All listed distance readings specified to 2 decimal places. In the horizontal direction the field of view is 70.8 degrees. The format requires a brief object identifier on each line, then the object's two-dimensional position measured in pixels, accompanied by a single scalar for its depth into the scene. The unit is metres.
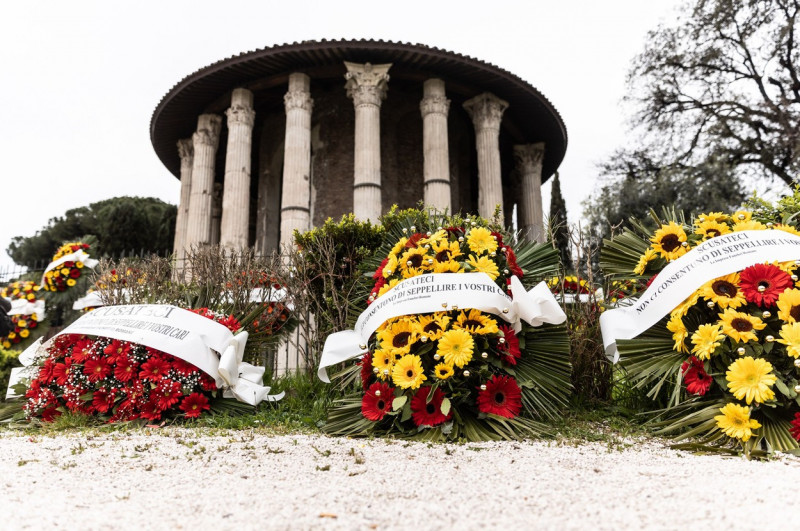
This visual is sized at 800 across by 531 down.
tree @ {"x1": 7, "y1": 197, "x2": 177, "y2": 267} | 26.66
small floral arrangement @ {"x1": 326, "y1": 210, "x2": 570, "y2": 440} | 3.43
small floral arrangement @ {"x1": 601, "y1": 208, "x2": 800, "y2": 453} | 2.99
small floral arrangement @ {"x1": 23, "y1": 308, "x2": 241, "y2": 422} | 4.32
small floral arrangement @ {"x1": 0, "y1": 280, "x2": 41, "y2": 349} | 11.23
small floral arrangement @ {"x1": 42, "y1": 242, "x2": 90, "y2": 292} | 11.47
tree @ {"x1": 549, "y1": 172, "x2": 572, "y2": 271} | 24.84
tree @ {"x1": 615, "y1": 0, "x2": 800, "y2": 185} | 19.06
